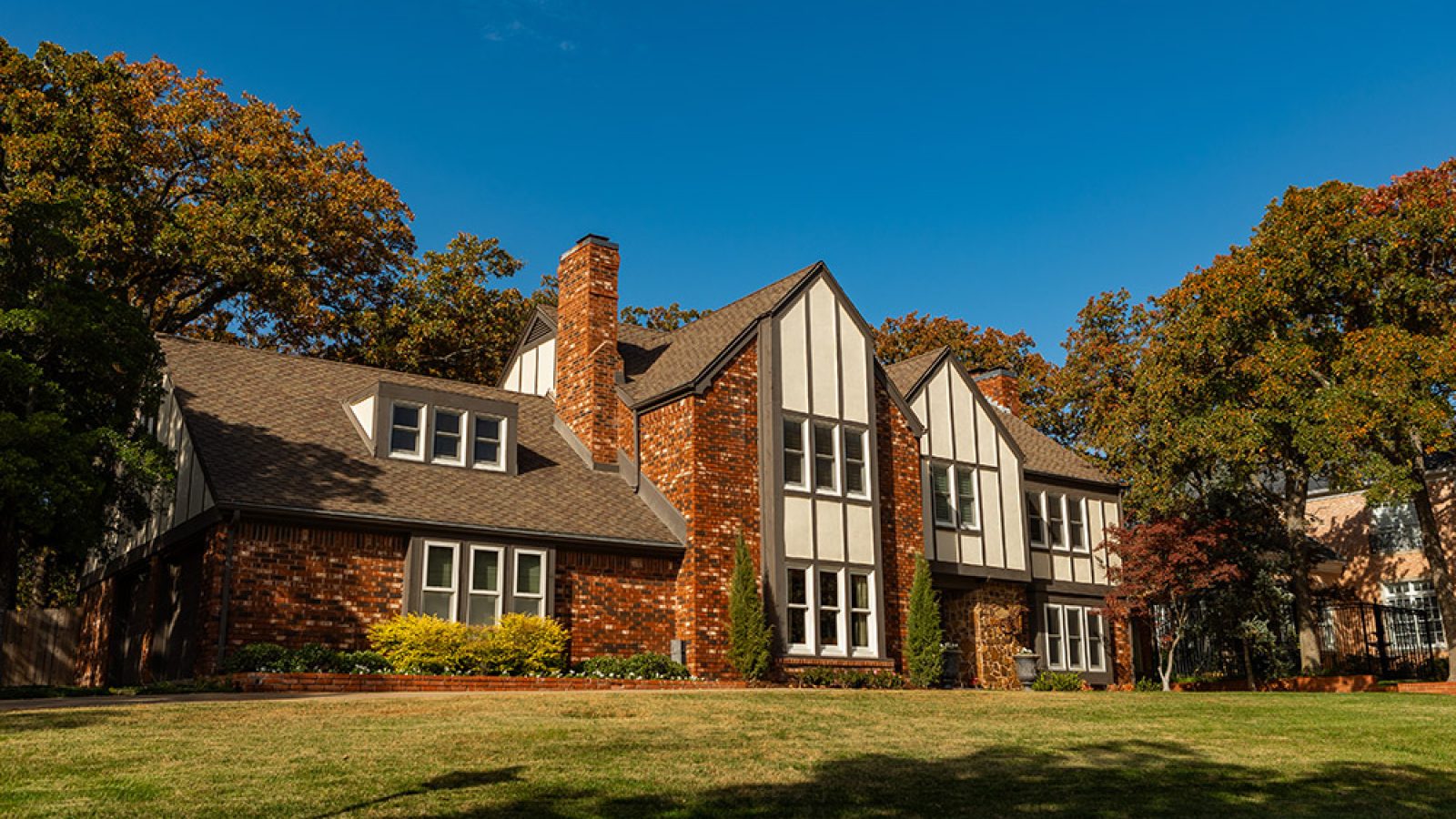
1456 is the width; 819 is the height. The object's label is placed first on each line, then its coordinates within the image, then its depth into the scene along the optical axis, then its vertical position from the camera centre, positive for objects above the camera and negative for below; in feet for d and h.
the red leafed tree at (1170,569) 95.14 +7.63
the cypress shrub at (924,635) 82.48 +2.23
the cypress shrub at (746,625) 74.38 +2.64
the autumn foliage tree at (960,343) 163.61 +42.94
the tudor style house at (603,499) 67.56 +10.67
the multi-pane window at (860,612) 82.43 +3.73
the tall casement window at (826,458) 82.79 +14.16
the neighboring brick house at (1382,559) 127.03 +11.82
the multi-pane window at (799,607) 80.02 +3.97
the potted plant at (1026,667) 84.53 +0.09
